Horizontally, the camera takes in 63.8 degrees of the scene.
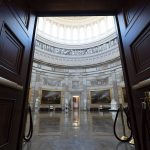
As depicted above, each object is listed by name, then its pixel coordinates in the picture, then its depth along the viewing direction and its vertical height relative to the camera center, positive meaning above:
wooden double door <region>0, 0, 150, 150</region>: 1.34 +0.60
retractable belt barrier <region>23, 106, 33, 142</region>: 2.68 -0.62
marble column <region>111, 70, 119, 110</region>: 16.31 +2.03
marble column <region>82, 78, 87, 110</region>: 19.03 +2.37
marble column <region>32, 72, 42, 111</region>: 16.75 +2.62
